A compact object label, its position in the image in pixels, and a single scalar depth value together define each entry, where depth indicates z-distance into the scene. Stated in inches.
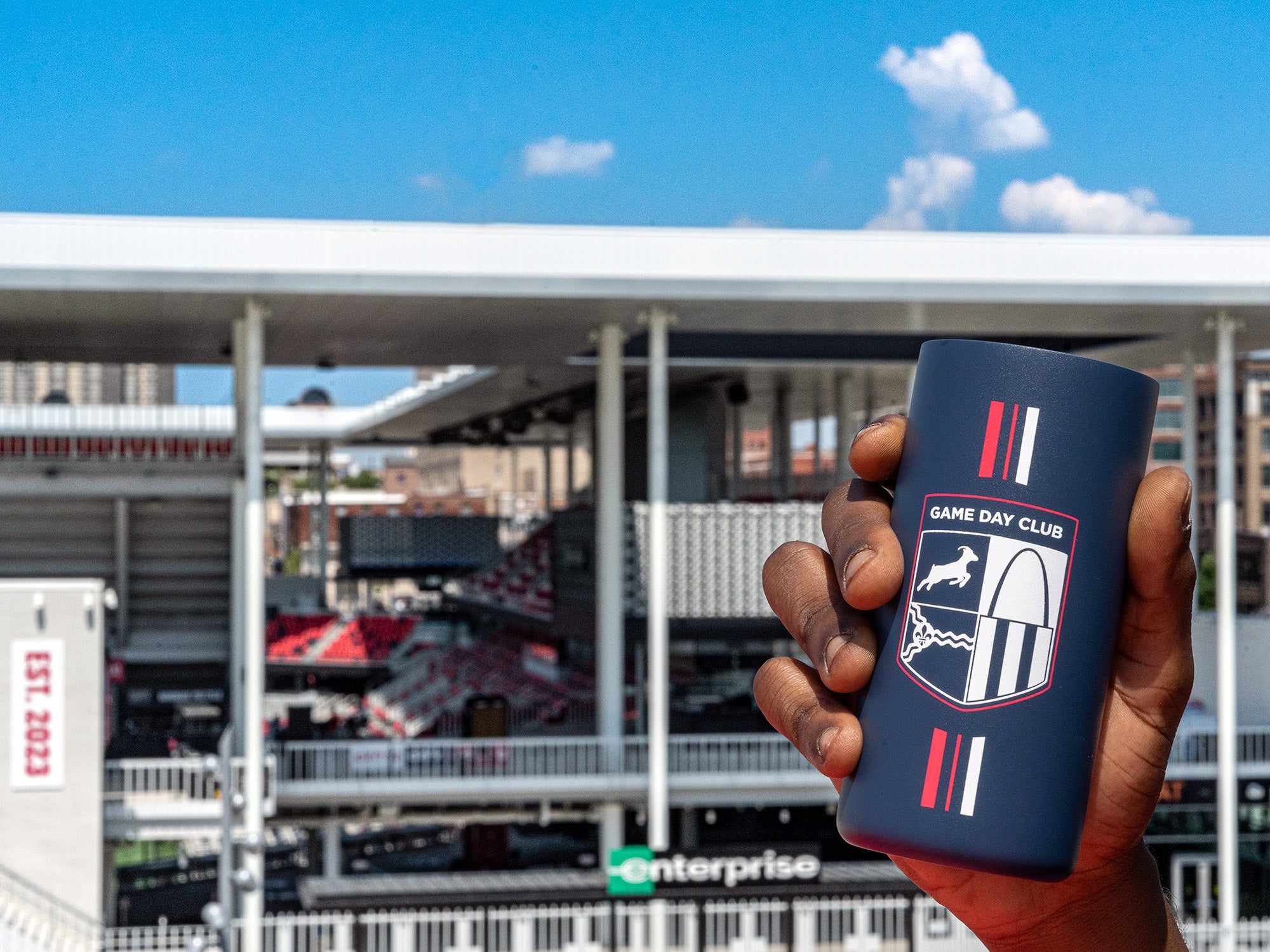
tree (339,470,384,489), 5319.9
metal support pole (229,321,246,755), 924.0
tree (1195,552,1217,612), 2677.2
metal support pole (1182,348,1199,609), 903.1
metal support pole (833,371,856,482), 1193.4
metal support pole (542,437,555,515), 1776.6
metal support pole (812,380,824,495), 1405.0
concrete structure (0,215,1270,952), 747.4
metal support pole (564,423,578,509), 1718.6
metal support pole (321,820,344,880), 992.9
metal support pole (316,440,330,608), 1723.7
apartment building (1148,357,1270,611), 3257.9
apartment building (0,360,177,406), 1748.4
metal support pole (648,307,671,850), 820.0
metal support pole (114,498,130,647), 1061.8
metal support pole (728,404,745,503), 1318.9
